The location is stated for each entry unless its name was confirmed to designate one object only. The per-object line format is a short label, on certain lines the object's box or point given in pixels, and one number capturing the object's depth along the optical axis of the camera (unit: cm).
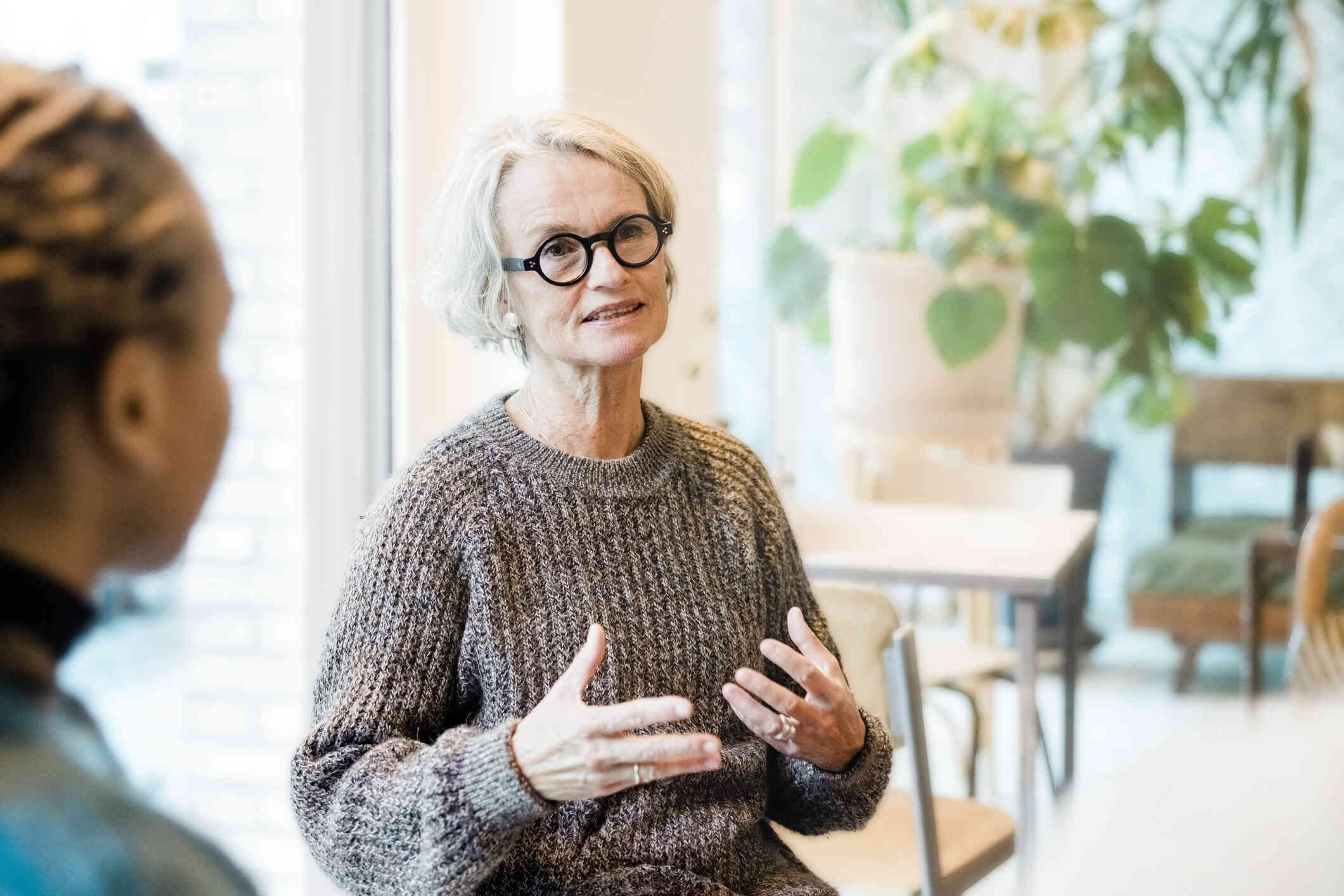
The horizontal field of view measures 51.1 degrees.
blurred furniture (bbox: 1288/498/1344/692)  261
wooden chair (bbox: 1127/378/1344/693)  488
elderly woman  128
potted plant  389
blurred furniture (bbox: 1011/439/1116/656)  534
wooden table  249
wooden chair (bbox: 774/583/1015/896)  202
